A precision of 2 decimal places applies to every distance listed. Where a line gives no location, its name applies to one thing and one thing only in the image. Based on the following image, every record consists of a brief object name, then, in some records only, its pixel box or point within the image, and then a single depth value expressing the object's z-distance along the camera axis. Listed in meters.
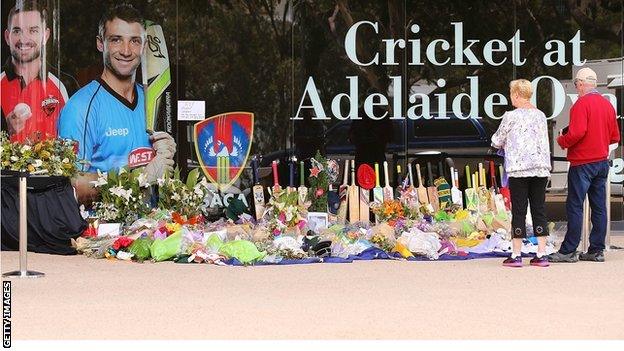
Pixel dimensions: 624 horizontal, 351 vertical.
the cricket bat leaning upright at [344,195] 15.81
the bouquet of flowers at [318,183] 15.76
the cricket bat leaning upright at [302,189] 15.47
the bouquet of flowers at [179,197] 15.36
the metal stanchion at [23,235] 12.20
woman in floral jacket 12.84
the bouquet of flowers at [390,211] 14.73
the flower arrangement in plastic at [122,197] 15.02
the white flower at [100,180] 15.23
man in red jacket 12.96
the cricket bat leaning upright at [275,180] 15.67
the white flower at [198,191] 15.47
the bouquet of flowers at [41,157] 13.91
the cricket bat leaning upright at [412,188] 15.28
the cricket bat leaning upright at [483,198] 15.45
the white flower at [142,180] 15.29
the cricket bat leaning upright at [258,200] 15.91
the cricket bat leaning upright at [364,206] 15.81
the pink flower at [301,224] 14.53
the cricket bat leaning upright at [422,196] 15.68
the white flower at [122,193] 15.05
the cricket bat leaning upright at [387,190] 15.81
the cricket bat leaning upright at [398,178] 16.55
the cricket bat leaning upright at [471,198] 15.72
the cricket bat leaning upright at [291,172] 16.45
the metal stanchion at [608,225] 13.76
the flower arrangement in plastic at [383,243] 13.82
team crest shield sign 16.42
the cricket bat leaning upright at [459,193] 16.02
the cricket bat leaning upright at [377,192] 15.86
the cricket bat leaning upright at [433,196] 15.93
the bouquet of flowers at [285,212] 14.46
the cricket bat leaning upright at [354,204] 15.84
